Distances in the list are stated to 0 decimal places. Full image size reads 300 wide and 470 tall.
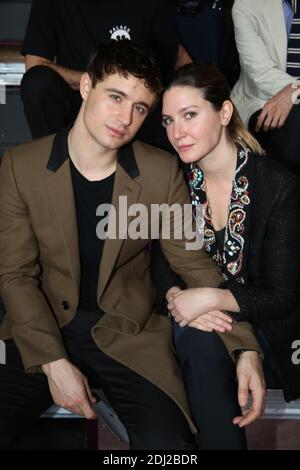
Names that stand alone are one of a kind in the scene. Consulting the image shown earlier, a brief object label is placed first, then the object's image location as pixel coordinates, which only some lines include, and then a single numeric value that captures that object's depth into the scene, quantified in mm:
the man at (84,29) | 2508
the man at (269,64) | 2422
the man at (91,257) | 1783
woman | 1826
